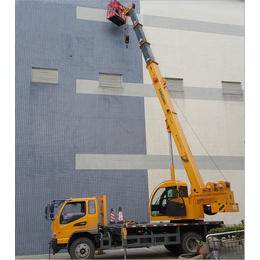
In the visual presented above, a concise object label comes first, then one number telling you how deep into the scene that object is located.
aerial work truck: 10.92
